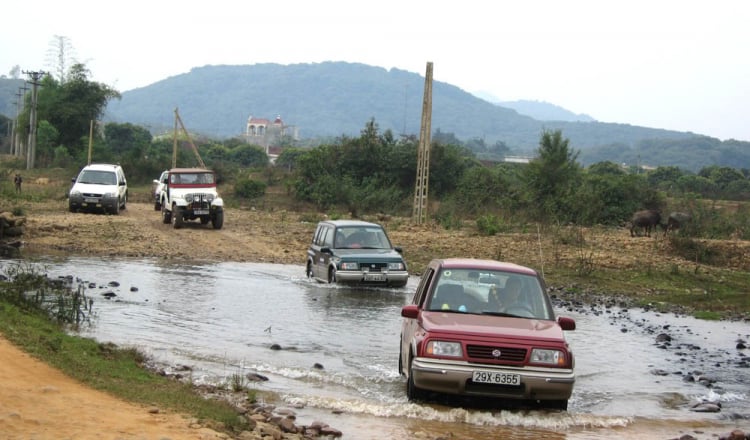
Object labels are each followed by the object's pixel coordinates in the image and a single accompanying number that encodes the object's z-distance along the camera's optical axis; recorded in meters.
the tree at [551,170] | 50.94
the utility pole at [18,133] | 88.39
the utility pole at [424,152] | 36.45
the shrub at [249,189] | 56.84
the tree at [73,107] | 83.81
